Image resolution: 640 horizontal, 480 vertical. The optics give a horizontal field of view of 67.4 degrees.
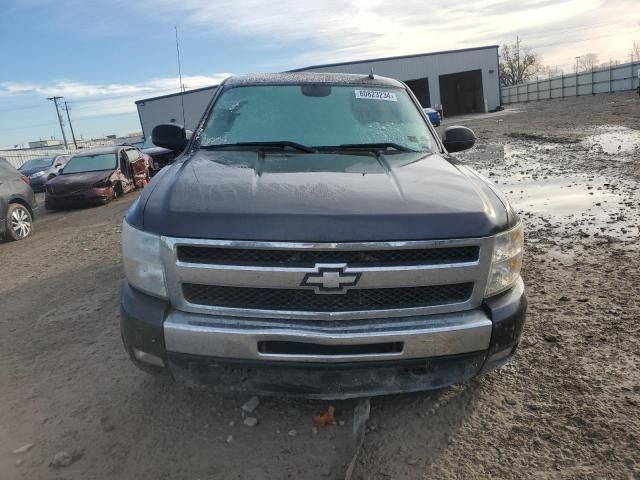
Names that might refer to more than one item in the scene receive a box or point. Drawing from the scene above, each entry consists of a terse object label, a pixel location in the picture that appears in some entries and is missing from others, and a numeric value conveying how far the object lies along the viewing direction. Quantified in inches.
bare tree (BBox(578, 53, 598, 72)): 2952.8
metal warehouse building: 1615.4
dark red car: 451.5
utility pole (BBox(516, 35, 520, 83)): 3216.0
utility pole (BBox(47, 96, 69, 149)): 2645.2
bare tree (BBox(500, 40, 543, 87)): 3218.5
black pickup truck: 83.5
